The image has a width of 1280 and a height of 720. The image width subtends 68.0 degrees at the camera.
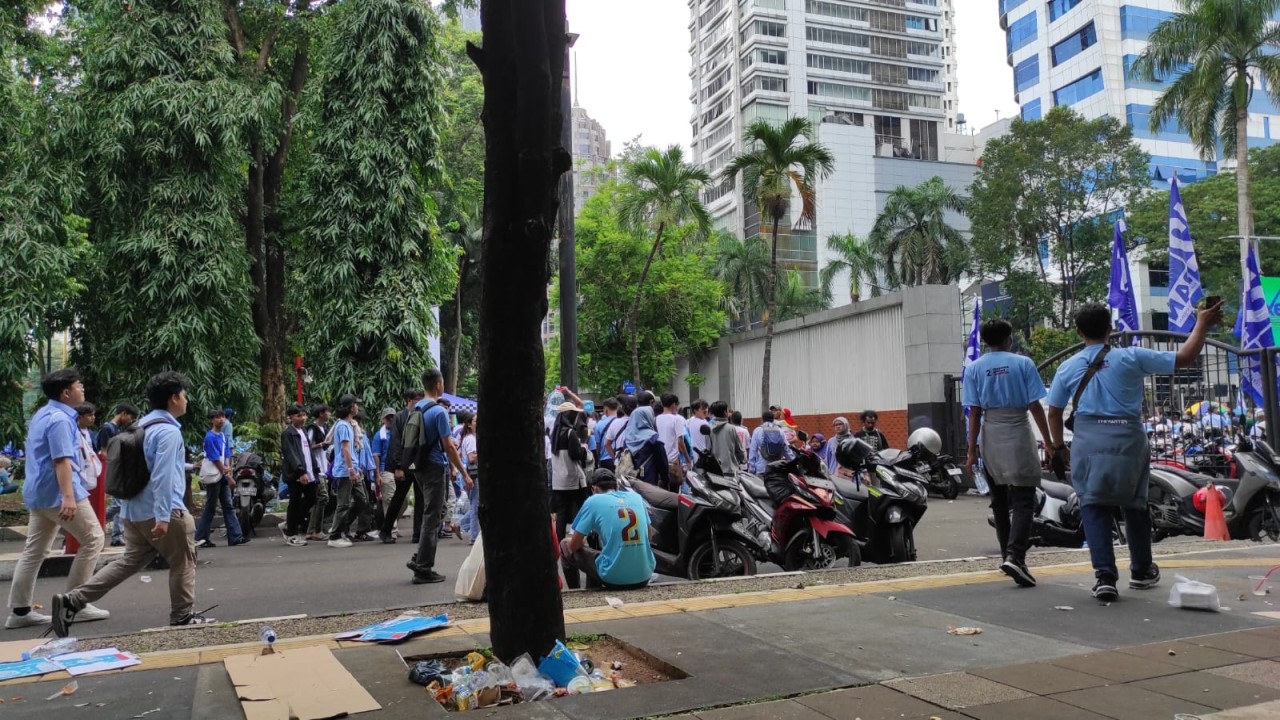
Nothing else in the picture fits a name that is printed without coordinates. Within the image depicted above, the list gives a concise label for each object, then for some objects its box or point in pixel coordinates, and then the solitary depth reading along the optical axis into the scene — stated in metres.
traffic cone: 10.27
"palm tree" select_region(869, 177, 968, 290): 48.47
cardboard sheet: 4.27
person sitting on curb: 7.32
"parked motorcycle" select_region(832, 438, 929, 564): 9.27
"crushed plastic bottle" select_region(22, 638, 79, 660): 5.55
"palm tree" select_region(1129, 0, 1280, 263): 30.38
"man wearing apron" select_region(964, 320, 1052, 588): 6.91
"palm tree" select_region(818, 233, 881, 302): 57.12
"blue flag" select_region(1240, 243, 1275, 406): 12.32
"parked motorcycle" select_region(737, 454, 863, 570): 8.68
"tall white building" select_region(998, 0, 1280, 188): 59.41
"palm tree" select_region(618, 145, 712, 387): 30.12
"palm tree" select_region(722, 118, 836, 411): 25.64
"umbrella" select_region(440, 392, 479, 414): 18.92
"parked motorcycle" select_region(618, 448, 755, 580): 8.37
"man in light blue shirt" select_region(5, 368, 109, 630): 6.92
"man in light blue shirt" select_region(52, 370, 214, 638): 6.39
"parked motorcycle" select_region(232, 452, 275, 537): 13.73
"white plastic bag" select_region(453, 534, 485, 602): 7.07
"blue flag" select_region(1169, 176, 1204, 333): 14.82
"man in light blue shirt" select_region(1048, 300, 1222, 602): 6.29
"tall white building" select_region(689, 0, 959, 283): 86.06
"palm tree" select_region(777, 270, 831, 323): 61.84
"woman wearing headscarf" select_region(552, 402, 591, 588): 9.73
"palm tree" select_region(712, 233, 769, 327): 53.56
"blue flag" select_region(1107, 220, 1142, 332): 16.53
